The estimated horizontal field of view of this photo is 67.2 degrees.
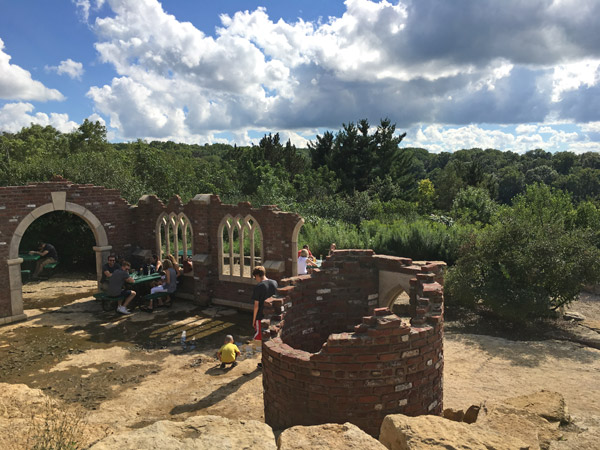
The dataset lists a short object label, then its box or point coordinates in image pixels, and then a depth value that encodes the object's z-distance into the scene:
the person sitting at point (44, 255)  15.31
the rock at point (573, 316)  12.45
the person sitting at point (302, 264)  11.80
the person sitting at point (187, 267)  13.11
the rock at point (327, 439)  3.32
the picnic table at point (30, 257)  14.75
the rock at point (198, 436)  3.18
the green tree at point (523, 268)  10.80
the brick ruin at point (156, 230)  11.38
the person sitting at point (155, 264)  13.30
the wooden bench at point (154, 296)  12.08
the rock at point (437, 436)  3.39
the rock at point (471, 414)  5.18
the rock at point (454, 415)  5.36
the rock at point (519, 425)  3.98
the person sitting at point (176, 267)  12.91
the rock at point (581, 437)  4.18
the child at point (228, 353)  8.63
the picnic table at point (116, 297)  11.97
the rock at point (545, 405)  5.14
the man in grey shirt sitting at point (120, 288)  11.92
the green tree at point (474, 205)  23.38
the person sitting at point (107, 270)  12.54
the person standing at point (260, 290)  8.50
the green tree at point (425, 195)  29.98
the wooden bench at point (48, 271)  16.26
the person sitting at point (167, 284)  12.15
